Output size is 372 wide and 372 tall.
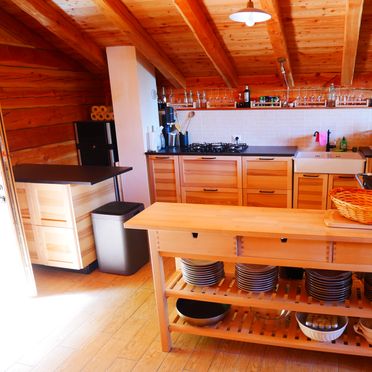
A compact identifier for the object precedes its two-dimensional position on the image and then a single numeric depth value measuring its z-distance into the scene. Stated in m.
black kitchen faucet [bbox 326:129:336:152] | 4.58
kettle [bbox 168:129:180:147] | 5.04
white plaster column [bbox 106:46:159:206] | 4.46
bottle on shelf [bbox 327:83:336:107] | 4.52
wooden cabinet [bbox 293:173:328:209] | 4.11
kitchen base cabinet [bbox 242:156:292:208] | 4.23
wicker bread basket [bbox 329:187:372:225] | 1.80
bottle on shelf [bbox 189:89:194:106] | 5.13
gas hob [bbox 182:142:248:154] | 4.52
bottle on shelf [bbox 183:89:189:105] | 5.16
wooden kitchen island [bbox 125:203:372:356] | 1.87
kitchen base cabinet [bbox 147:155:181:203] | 4.65
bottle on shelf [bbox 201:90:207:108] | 5.09
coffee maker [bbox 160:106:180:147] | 5.02
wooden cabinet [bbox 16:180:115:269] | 3.23
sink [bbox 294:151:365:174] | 3.95
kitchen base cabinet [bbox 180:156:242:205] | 4.42
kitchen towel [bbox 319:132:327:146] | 4.57
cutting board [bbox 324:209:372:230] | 1.83
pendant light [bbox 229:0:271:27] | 2.58
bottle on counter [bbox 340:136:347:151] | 4.50
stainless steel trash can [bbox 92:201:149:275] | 3.31
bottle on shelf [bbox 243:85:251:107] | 4.82
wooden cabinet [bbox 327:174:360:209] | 4.01
